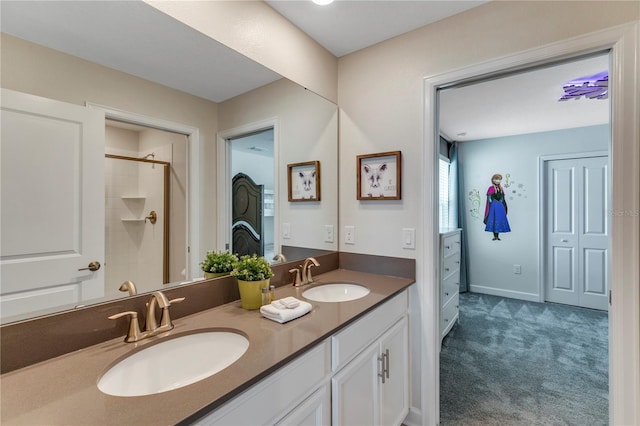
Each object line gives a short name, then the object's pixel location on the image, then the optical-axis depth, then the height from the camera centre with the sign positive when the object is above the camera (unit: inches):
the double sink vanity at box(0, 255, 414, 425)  26.4 -17.6
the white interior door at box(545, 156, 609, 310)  147.6 -10.5
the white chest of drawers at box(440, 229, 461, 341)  107.3 -27.1
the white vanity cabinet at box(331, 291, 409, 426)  45.5 -28.6
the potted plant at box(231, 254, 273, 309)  50.5 -11.8
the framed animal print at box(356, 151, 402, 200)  71.1 +9.2
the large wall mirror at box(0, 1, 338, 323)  33.2 +12.5
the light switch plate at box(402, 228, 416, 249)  69.4 -6.2
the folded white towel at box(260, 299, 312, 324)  44.9 -15.7
